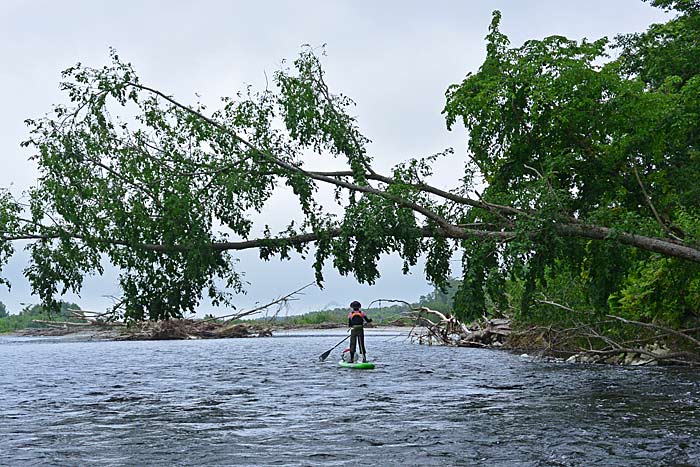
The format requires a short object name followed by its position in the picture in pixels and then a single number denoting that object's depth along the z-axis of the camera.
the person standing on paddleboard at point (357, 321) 30.42
